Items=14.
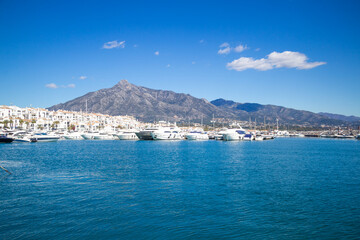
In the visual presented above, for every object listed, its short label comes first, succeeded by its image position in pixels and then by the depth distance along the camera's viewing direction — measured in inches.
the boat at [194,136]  4776.1
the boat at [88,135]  4676.2
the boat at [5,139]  3139.8
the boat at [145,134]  4237.2
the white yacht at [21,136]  3302.2
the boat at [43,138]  3415.4
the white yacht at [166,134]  4191.2
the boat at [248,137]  4426.7
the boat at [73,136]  4584.2
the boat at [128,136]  4525.1
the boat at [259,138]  4907.0
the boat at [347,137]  6901.6
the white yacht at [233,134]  4270.4
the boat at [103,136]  4687.5
